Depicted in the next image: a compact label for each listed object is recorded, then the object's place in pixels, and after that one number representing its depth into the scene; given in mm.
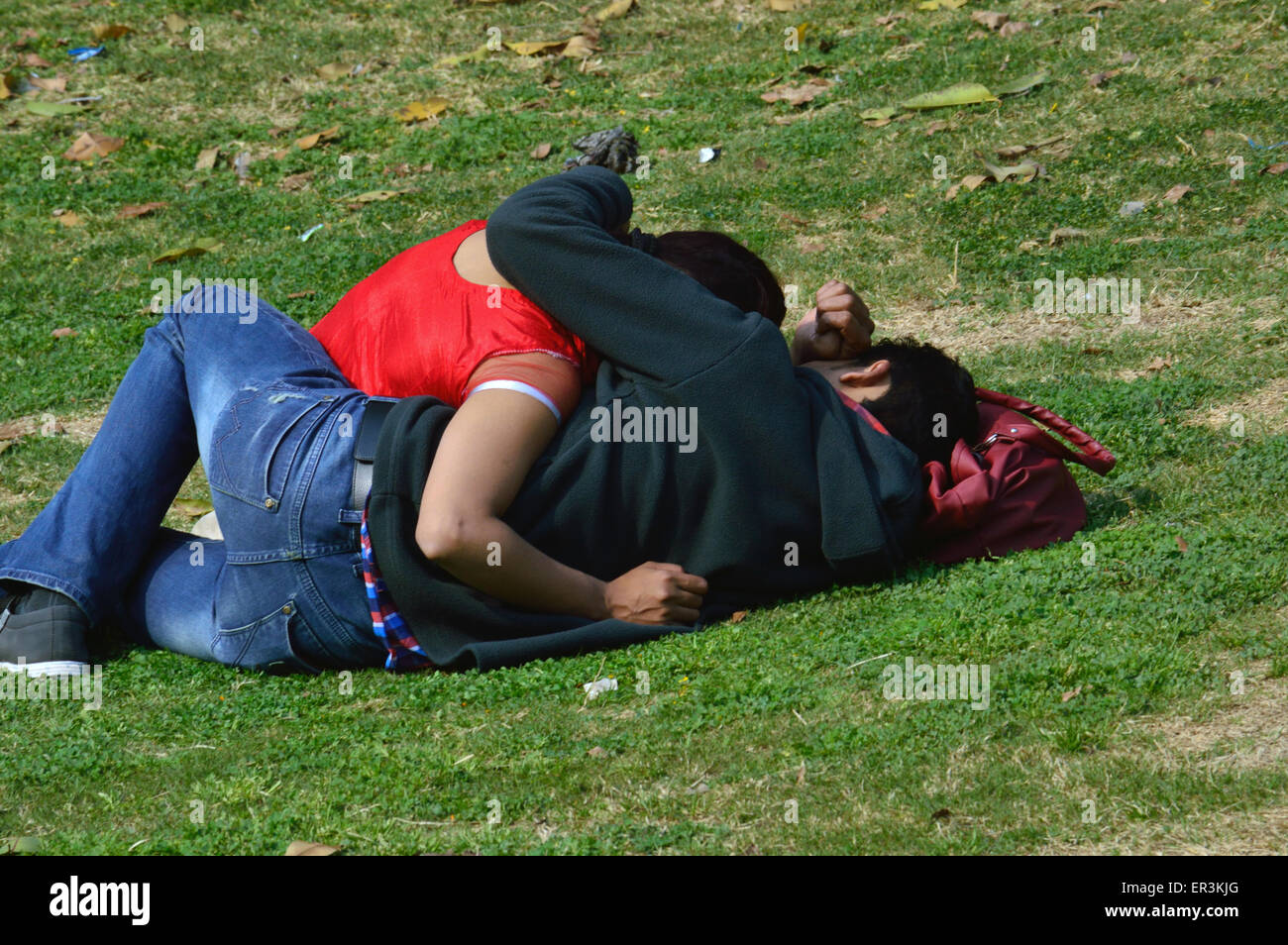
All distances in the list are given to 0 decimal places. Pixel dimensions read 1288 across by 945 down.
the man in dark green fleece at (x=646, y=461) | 7383
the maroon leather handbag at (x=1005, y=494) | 7957
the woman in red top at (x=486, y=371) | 7047
